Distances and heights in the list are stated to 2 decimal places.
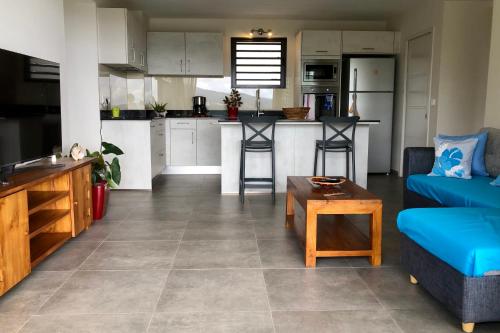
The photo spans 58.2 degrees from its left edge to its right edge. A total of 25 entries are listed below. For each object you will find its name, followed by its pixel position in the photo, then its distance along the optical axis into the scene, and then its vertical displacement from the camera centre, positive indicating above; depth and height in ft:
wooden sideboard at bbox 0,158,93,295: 8.13 -2.30
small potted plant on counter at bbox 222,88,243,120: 20.26 +0.51
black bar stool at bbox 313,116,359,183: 17.01 -1.05
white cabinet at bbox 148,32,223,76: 24.17 +3.17
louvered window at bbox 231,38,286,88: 25.49 +2.86
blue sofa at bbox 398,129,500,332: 6.58 -2.18
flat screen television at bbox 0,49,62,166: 9.04 +0.05
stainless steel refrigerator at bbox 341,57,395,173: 23.32 +0.92
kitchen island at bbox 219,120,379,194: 18.21 -1.77
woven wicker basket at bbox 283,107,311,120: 19.06 +0.01
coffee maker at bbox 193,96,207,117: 25.35 +0.35
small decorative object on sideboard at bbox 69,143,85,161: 12.68 -1.18
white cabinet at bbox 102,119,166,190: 18.72 -1.52
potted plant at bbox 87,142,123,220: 13.73 -2.16
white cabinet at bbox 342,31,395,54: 23.80 +3.83
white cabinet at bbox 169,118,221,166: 24.17 -1.65
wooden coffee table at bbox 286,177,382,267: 9.70 -2.38
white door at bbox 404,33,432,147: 20.75 +1.16
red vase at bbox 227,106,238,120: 20.24 +0.02
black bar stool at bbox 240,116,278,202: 16.57 -1.13
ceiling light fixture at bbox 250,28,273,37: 25.05 +4.50
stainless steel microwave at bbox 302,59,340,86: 23.94 +2.20
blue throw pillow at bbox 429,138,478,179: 12.86 -1.28
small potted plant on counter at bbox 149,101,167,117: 24.12 +0.21
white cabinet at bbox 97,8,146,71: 18.39 +3.11
